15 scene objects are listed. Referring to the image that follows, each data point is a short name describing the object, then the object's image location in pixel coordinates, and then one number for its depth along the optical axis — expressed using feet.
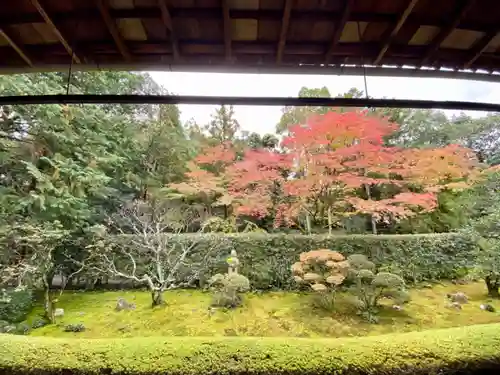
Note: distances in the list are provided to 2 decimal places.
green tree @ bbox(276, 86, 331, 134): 27.32
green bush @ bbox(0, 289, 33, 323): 14.78
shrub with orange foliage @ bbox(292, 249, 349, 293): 17.47
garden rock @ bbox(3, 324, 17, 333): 13.82
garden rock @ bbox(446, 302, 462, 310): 17.75
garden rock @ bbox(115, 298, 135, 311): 17.89
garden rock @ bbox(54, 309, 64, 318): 17.04
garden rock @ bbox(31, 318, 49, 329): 15.77
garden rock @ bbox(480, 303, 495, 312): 17.15
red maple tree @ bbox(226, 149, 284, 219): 22.26
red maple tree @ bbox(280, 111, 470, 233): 18.78
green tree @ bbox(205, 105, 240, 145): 29.66
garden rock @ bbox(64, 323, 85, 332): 15.40
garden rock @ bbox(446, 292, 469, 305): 18.62
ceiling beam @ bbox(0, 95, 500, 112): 5.55
